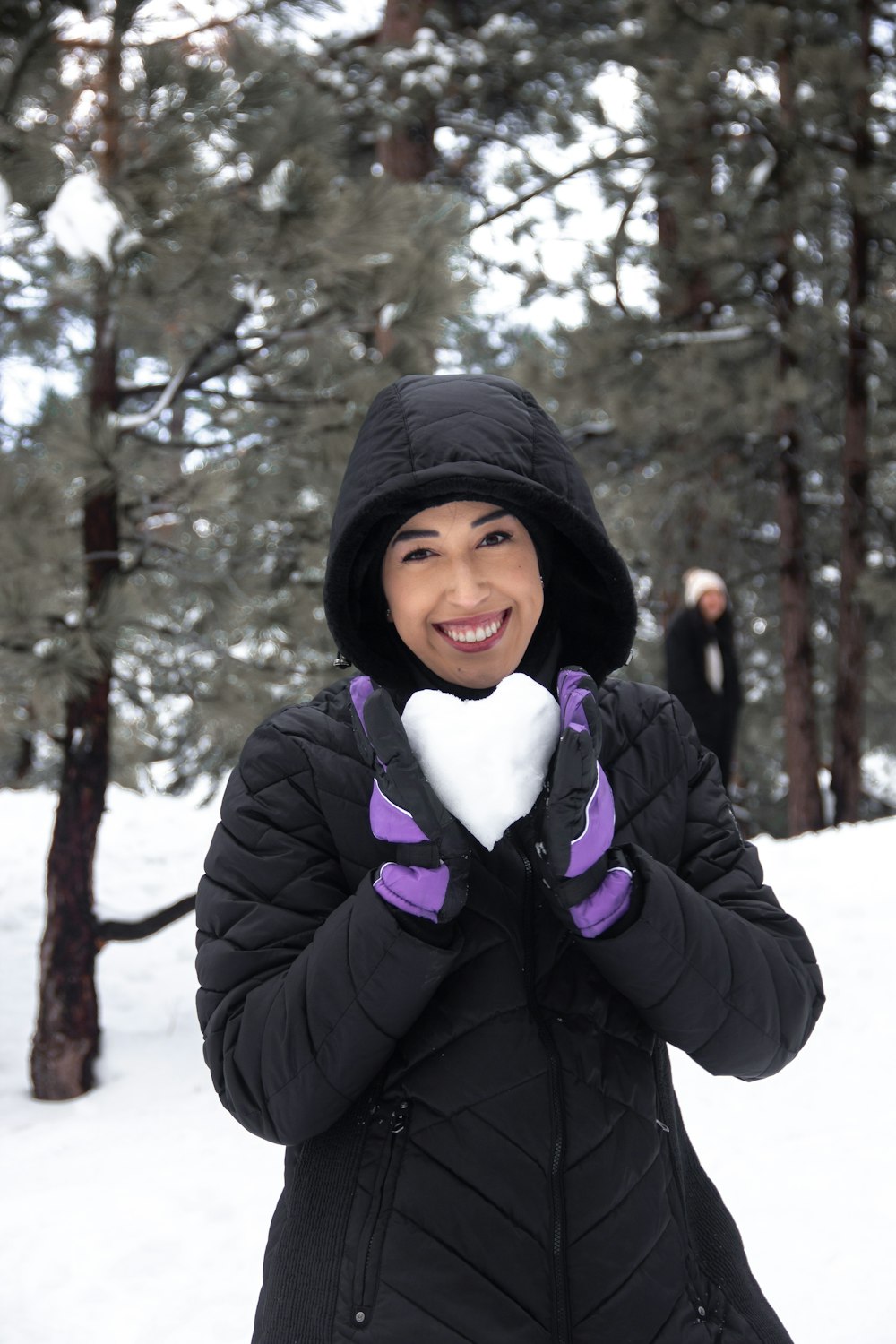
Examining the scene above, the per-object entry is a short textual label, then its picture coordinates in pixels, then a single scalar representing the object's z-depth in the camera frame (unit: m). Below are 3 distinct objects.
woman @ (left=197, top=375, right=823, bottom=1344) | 1.25
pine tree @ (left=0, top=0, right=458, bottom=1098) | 4.38
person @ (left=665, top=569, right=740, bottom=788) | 7.57
